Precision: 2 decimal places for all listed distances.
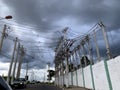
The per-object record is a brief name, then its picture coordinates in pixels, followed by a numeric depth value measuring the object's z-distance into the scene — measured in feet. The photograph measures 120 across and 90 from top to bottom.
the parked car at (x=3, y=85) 8.22
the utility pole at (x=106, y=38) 31.70
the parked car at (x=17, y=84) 55.52
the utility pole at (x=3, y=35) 46.28
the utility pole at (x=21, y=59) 89.83
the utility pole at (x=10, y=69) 56.46
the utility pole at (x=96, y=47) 43.24
